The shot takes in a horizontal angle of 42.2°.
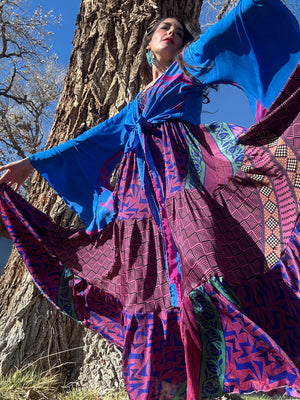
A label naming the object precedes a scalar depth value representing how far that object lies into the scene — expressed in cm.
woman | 141
